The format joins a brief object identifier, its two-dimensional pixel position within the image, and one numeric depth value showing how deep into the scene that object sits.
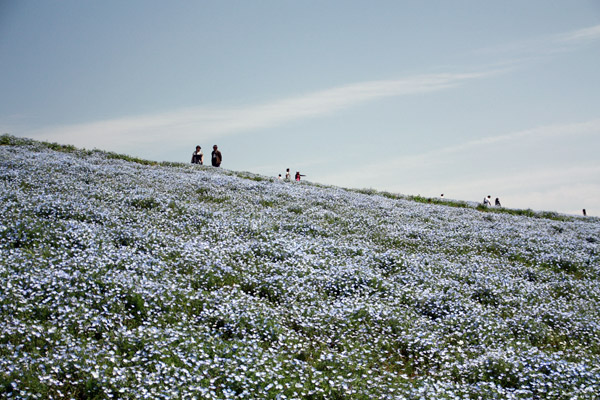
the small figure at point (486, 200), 38.65
